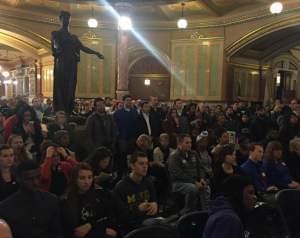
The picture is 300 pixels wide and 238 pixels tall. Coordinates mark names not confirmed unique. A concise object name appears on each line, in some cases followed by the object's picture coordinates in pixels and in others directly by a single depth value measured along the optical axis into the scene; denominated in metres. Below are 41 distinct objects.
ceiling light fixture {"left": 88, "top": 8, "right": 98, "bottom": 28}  8.68
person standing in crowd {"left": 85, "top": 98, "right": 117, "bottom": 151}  4.42
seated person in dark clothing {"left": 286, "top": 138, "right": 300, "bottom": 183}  3.80
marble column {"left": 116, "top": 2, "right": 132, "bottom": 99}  9.35
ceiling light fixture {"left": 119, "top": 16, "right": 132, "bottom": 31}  7.93
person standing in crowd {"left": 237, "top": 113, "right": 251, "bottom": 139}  6.17
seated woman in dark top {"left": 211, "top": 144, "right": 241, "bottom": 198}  3.16
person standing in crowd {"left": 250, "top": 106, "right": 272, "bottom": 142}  5.96
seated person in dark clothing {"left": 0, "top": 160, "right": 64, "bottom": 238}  1.99
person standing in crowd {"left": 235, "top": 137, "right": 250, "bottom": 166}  4.05
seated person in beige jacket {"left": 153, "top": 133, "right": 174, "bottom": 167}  4.09
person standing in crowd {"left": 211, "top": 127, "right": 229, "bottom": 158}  4.44
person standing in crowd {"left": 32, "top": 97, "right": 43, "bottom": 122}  6.29
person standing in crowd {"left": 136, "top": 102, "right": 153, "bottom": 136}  5.26
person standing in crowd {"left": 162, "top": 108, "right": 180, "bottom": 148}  5.56
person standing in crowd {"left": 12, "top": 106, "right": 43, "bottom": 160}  4.09
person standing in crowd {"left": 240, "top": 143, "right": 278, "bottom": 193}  3.36
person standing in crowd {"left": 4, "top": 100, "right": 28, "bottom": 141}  4.13
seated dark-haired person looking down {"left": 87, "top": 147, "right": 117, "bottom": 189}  2.89
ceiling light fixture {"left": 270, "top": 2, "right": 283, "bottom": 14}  7.32
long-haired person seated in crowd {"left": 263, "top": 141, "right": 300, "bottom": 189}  3.52
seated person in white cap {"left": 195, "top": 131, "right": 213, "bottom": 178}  3.95
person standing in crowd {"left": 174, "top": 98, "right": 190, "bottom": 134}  5.86
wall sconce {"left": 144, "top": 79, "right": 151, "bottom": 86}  11.59
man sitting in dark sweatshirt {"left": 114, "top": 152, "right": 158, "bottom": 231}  2.58
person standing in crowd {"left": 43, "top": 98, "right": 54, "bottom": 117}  6.13
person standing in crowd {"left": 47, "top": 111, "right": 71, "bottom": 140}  4.27
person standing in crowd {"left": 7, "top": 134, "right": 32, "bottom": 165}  3.12
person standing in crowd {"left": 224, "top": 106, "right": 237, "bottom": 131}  6.28
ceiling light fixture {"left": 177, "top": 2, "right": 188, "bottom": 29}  8.67
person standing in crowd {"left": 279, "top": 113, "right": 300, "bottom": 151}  5.28
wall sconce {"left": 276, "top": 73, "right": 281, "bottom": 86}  11.64
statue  5.06
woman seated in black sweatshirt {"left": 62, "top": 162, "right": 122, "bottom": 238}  2.19
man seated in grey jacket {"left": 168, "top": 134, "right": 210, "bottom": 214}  3.55
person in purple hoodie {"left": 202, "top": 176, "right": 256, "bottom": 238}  1.62
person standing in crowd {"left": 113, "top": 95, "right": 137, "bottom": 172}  5.09
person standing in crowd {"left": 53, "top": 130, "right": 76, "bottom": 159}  3.52
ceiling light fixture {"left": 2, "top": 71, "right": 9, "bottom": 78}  18.84
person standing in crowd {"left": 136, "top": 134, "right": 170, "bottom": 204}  3.44
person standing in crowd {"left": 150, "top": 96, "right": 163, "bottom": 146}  5.55
